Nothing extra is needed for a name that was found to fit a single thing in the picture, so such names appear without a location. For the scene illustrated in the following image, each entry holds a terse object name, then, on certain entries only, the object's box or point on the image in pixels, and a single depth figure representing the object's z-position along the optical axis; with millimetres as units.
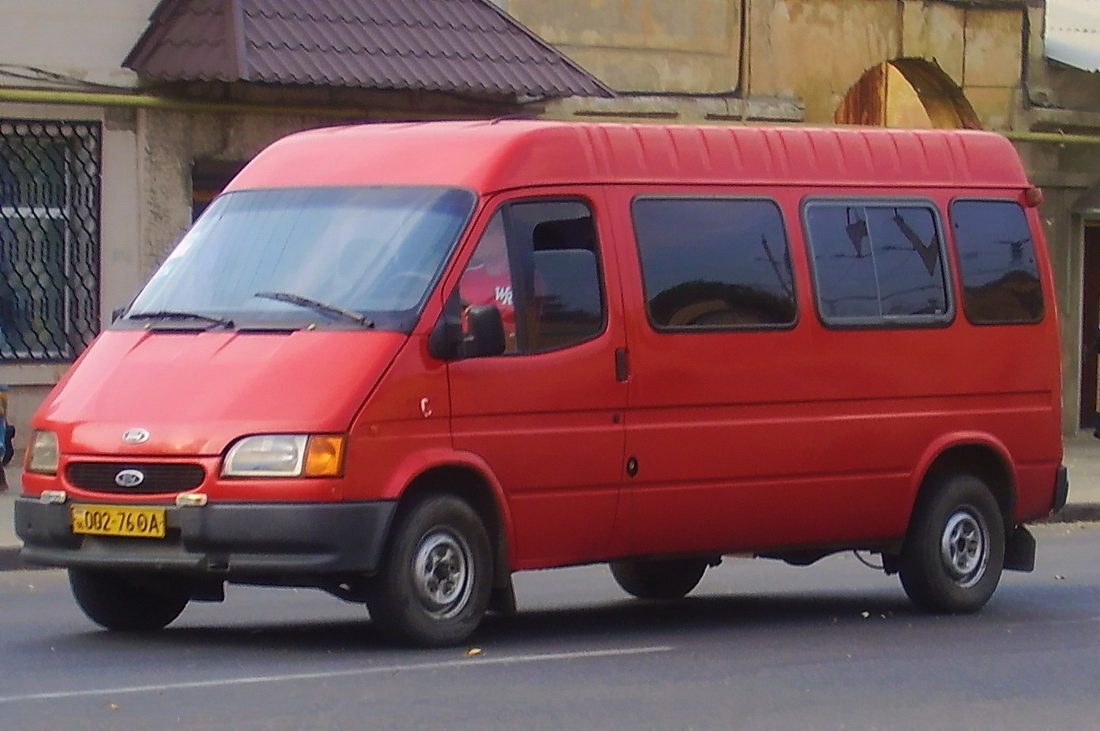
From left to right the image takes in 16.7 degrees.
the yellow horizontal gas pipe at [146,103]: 30292
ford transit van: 14434
